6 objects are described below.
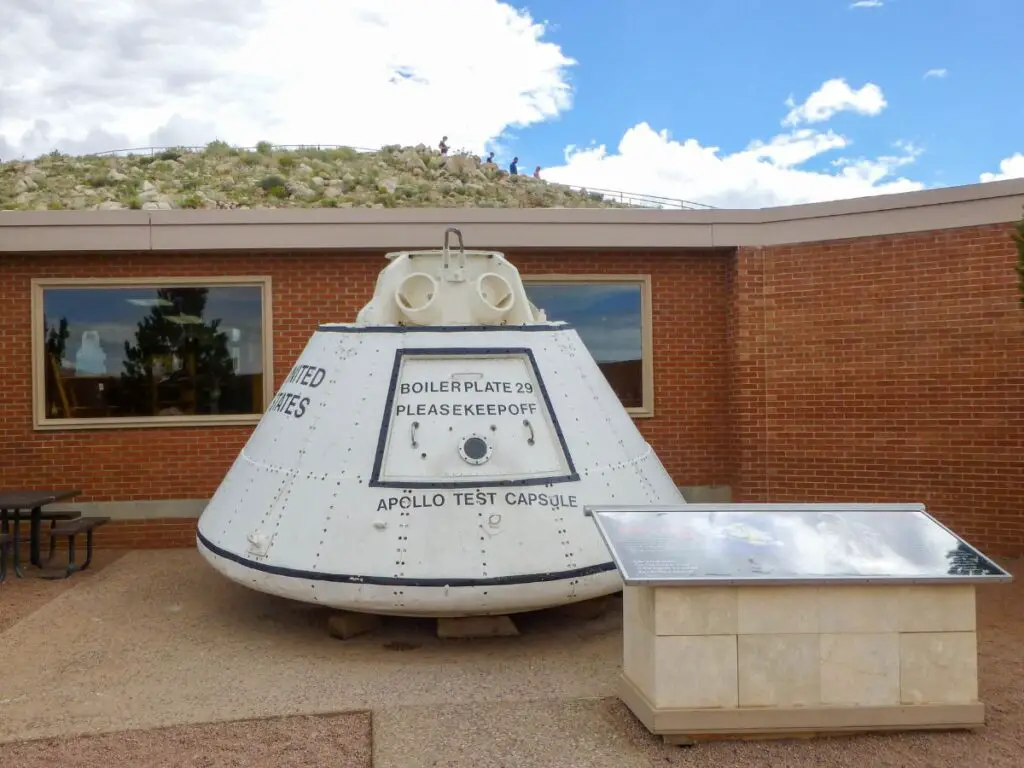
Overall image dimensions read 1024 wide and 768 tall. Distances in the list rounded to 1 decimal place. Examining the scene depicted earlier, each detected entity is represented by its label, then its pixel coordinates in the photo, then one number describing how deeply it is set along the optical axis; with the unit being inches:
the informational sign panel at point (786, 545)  156.1
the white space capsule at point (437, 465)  197.6
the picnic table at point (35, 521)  289.4
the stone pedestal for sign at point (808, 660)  155.1
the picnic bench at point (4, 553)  285.9
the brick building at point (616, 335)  315.3
